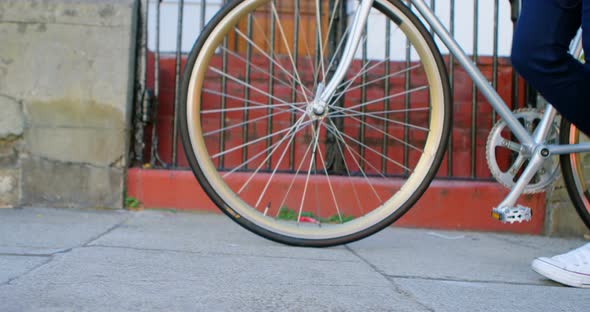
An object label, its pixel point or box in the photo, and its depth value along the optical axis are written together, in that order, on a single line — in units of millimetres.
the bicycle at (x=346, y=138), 1813
